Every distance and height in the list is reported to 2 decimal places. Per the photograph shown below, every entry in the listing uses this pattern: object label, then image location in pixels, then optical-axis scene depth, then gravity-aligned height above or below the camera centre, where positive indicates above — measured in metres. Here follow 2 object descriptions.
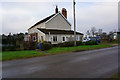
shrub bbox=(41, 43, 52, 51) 14.32 -0.93
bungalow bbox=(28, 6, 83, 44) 21.69 +2.92
